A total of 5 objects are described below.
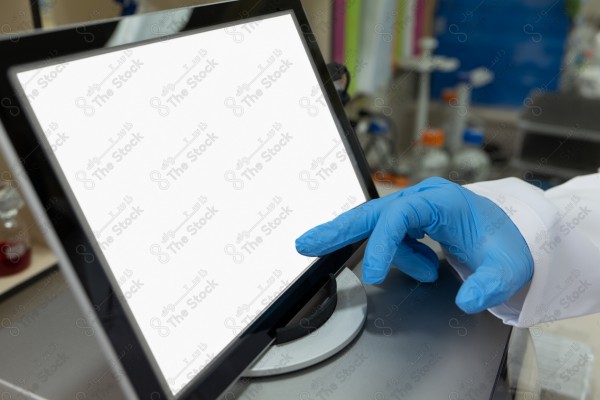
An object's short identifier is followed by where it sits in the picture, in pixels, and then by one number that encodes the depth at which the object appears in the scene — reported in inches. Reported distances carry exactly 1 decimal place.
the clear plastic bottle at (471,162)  88.1
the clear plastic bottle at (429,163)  88.1
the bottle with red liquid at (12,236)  29.2
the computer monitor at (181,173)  14.6
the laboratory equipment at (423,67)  90.4
